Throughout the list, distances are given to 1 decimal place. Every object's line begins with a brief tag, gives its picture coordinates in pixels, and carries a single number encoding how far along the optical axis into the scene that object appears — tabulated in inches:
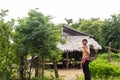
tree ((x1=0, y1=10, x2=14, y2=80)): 276.2
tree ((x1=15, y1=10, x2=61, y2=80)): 274.0
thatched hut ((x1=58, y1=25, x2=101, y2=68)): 530.7
